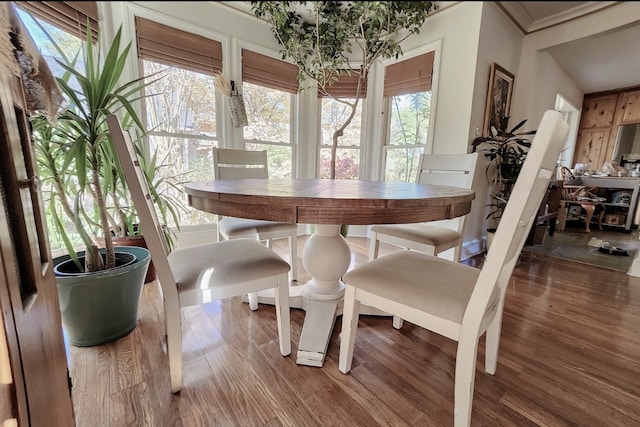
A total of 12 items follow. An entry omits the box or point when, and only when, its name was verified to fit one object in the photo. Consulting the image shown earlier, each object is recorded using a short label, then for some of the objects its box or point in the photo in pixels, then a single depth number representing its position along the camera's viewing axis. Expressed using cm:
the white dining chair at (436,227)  150
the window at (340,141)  251
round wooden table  82
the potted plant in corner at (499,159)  216
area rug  253
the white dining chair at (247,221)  160
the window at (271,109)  129
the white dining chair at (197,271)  81
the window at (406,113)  131
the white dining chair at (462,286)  63
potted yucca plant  106
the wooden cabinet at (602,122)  287
